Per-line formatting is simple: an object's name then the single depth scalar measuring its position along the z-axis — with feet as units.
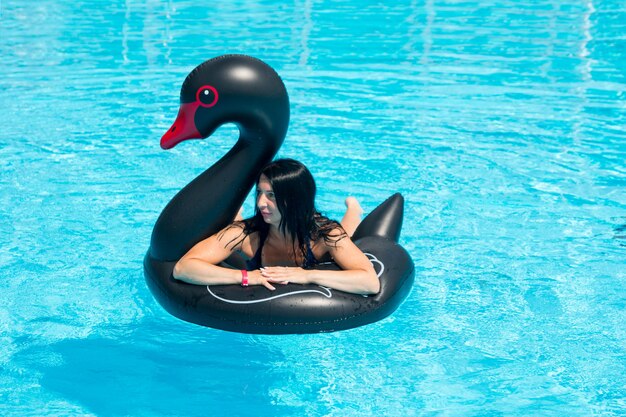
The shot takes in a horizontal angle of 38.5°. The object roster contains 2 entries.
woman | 14.01
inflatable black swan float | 13.87
